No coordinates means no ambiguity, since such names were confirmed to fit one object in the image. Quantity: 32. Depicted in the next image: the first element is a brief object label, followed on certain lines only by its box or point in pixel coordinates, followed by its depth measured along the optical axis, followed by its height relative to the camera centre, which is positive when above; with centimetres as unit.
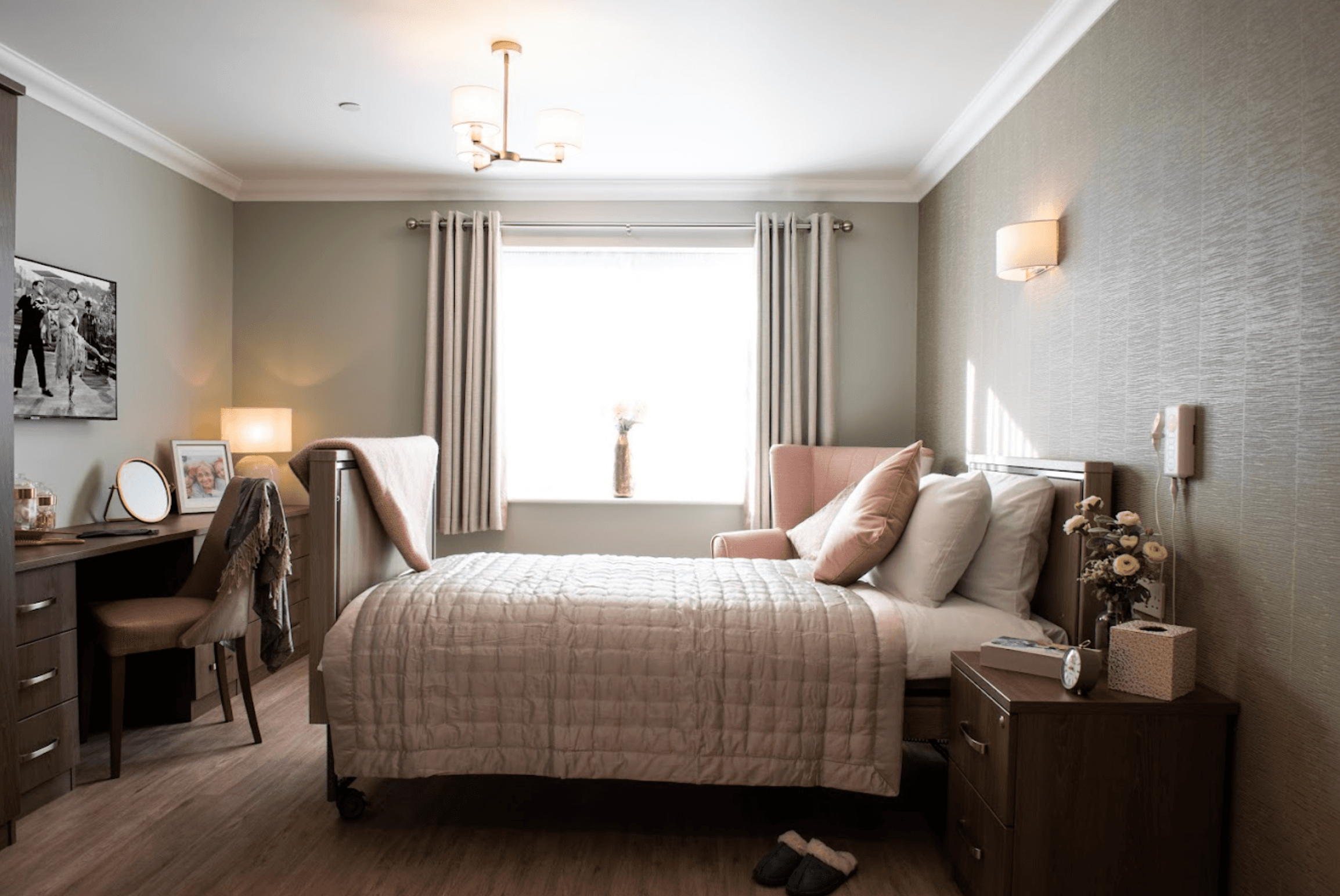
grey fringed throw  308 -44
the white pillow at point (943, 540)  261 -30
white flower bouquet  208 -28
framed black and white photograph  344 +38
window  509 +42
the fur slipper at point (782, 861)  228 -111
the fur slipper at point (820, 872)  222 -111
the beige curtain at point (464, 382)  486 +31
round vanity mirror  387 -25
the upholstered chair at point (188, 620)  297 -64
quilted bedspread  243 -71
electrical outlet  223 -41
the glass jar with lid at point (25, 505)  320 -26
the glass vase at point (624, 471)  496 -18
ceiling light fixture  302 +111
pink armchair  450 -17
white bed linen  244 -53
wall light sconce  300 +68
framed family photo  424 -18
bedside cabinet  192 -77
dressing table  268 -69
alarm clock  198 -51
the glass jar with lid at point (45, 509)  330 -28
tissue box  194 -49
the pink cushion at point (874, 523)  279 -26
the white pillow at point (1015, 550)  264 -33
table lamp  454 +2
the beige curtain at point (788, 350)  482 +50
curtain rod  487 +120
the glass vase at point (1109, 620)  216 -44
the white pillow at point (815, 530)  375 -39
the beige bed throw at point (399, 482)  274 -15
